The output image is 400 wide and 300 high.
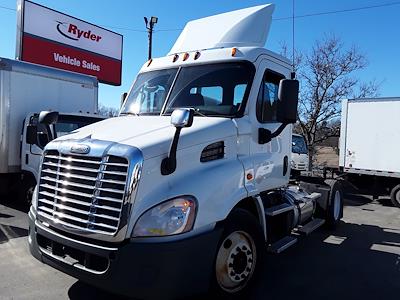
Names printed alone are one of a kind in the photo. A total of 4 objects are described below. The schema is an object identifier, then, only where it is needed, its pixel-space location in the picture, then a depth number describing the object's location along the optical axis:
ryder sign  16.62
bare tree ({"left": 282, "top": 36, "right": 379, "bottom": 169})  23.25
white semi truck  3.54
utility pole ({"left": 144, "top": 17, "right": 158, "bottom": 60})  19.83
